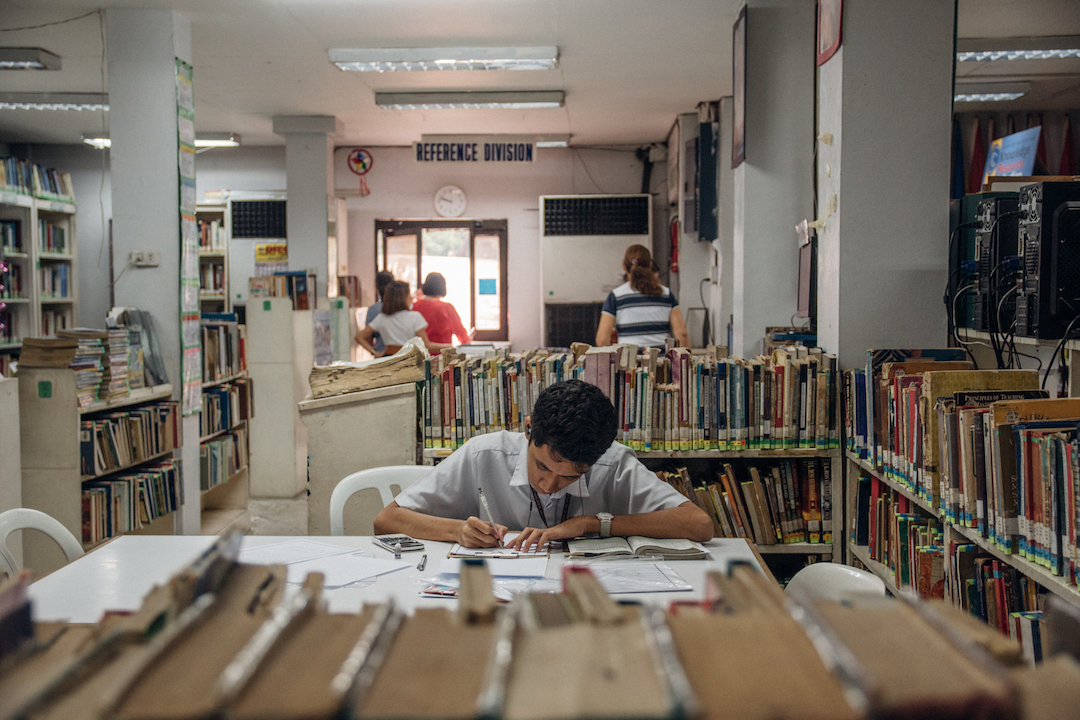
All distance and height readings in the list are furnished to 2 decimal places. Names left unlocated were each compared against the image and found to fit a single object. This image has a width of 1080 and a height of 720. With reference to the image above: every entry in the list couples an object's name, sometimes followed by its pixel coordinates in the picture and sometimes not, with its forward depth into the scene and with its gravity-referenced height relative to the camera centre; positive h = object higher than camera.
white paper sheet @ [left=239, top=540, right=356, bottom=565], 2.16 -0.63
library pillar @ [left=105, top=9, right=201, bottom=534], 4.74 +0.82
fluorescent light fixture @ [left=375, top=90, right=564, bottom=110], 7.08 +2.00
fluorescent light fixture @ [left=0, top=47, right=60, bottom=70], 5.30 +1.78
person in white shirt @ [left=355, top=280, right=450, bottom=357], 6.72 +0.03
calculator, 2.26 -0.62
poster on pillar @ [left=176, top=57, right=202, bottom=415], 4.80 +0.47
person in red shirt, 7.26 +0.10
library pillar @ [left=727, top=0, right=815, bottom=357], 4.68 +0.94
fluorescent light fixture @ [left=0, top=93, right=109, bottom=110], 6.89 +1.96
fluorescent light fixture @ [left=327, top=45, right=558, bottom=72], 5.72 +1.94
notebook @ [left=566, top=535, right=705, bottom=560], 2.17 -0.61
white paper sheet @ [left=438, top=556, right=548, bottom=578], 2.03 -0.63
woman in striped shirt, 5.72 +0.08
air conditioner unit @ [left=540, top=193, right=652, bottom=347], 9.30 +0.97
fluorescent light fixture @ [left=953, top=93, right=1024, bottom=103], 6.77 +1.93
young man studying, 2.21 -0.51
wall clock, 9.95 +1.55
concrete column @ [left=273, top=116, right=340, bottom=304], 8.34 +1.35
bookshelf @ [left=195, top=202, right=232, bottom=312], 9.67 +0.89
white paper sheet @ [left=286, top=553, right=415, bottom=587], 2.00 -0.63
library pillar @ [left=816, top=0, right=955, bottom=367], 3.30 +0.62
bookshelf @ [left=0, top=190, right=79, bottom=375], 7.18 +0.57
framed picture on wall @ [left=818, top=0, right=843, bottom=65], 3.33 +1.28
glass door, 10.02 +0.84
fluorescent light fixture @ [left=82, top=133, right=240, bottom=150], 8.16 +1.98
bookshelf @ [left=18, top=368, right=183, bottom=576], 3.88 -0.61
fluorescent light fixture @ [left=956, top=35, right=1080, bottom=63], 5.53 +1.92
